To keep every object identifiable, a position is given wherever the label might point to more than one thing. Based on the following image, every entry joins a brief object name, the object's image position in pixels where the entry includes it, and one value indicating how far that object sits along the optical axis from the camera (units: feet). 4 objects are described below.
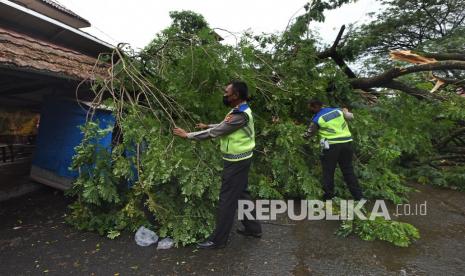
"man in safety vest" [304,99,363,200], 14.46
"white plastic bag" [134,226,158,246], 11.86
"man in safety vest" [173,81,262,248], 11.04
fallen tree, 12.17
